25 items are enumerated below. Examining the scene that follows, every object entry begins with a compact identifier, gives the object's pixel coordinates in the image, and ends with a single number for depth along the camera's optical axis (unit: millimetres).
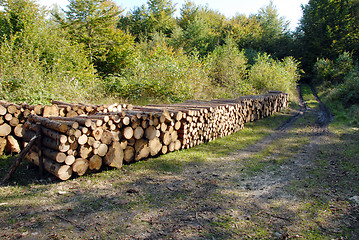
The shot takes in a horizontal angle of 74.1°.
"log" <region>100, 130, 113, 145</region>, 4818
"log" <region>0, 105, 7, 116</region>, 5530
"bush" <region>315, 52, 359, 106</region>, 16172
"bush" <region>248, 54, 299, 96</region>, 19109
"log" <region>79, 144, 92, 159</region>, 4484
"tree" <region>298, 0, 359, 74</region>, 31719
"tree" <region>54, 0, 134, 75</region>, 19516
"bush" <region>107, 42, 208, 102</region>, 12602
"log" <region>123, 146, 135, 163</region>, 5287
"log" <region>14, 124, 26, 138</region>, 5793
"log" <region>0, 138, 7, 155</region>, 5568
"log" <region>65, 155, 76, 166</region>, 4305
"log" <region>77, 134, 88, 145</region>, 4398
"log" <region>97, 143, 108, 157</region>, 4738
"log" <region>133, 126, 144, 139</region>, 5449
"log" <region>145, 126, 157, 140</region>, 5648
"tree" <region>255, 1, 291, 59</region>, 36812
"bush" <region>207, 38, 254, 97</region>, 17312
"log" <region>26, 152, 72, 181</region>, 4227
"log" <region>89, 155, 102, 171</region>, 4609
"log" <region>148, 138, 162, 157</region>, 5746
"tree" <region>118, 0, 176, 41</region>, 36031
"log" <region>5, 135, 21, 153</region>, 5695
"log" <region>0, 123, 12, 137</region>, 5596
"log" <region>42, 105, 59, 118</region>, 6192
